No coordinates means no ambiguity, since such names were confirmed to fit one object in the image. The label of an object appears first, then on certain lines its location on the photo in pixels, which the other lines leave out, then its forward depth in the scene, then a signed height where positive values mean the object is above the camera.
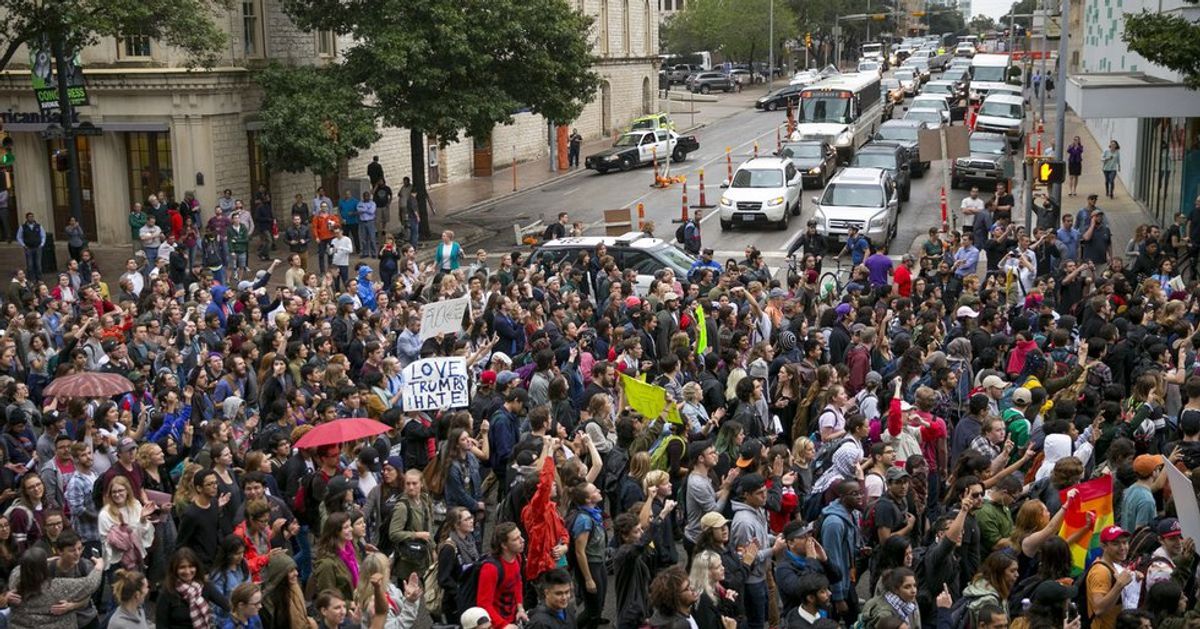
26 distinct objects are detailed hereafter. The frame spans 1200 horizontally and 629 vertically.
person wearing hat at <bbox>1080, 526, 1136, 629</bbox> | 8.55 -3.19
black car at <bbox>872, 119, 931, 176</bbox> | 41.81 -2.02
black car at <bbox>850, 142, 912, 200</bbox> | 35.97 -2.35
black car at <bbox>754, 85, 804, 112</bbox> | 72.62 -1.47
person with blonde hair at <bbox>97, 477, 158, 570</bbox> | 10.26 -3.30
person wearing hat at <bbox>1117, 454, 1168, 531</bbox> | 9.66 -3.02
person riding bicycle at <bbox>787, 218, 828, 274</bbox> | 24.08 -3.03
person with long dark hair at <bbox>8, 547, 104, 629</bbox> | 8.91 -3.31
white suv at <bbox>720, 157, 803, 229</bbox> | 33.53 -2.95
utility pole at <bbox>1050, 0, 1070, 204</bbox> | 27.42 -0.48
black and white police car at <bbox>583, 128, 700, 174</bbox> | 48.16 -2.68
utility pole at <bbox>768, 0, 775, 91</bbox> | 84.44 +2.45
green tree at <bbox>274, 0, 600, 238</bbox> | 32.31 +0.51
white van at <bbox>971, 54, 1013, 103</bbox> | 62.05 -0.21
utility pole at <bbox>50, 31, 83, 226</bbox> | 25.83 -0.36
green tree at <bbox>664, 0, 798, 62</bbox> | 90.81 +3.23
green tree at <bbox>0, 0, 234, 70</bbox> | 25.08 +1.19
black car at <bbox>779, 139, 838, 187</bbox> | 40.00 -2.52
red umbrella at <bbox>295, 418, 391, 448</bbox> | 11.05 -2.84
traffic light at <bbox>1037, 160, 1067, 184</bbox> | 26.03 -1.94
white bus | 44.78 -1.43
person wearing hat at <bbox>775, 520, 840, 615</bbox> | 8.91 -3.20
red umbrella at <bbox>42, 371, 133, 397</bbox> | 13.08 -2.87
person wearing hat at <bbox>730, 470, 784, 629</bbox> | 9.52 -3.24
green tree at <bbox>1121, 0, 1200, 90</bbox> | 22.16 +0.40
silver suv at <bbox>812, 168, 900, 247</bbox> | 29.39 -2.92
